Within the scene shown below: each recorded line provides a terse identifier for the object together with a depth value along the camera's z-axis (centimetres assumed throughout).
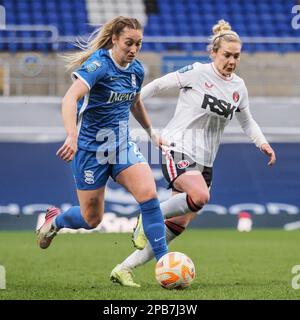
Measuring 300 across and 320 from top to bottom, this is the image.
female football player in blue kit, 1257
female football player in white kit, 1420
